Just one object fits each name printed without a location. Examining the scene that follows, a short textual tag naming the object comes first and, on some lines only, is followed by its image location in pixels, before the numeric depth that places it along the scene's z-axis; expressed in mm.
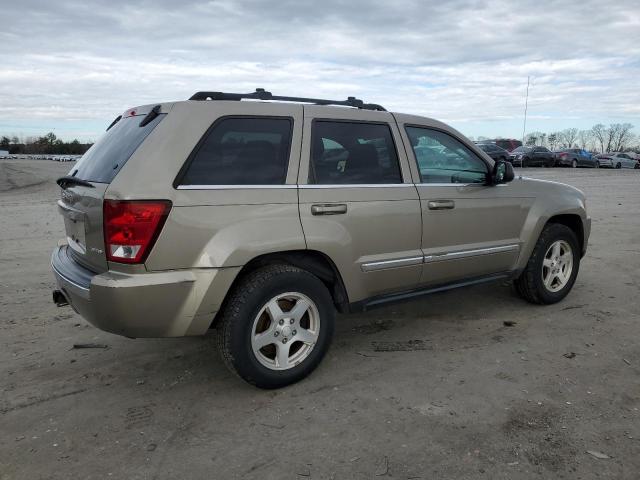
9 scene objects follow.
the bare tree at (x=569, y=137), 112750
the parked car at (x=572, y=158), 35969
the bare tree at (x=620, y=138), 116375
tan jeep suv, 2994
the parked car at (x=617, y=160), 39312
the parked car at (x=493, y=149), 28252
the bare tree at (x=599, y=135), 117481
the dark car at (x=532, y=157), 32375
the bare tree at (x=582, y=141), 113538
